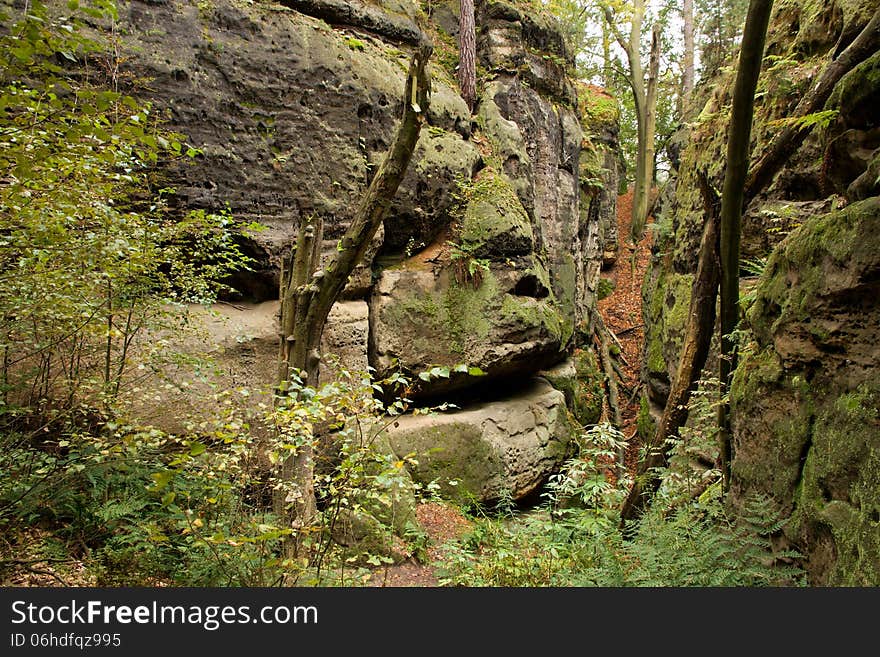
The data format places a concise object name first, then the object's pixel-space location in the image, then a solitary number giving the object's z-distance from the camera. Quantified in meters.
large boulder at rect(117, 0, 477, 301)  7.07
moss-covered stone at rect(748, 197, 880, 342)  2.64
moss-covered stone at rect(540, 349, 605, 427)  10.56
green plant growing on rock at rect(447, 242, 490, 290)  8.98
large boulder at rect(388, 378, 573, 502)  8.05
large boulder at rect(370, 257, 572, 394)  8.50
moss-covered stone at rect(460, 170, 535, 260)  9.23
